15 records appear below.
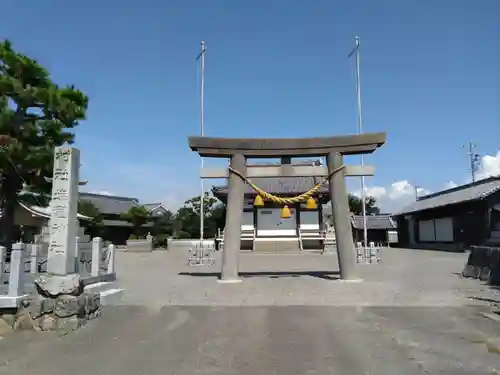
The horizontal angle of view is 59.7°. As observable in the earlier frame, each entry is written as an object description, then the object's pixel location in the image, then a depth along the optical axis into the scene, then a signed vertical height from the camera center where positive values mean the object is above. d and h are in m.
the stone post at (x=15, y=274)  7.86 -0.55
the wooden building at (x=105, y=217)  28.17 +1.98
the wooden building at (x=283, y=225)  33.72 +1.38
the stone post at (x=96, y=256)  10.98 -0.33
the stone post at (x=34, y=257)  12.37 -0.39
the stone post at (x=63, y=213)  8.00 +0.57
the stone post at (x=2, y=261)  8.44 -0.34
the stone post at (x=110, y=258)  12.24 -0.42
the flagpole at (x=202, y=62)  29.50 +12.12
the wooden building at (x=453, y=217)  31.88 +2.09
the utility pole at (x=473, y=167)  59.19 +10.00
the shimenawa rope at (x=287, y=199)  14.38 +1.69
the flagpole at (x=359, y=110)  30.82 +9.22
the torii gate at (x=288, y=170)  14.22 +2.39
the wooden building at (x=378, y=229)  55.19 +1.65
